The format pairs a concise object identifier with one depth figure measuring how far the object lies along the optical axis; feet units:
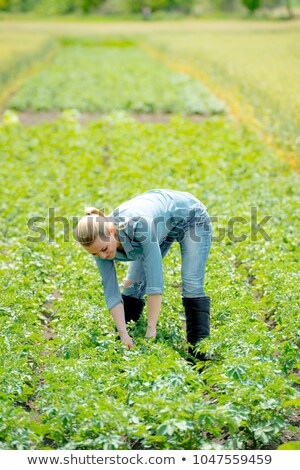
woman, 35.34
